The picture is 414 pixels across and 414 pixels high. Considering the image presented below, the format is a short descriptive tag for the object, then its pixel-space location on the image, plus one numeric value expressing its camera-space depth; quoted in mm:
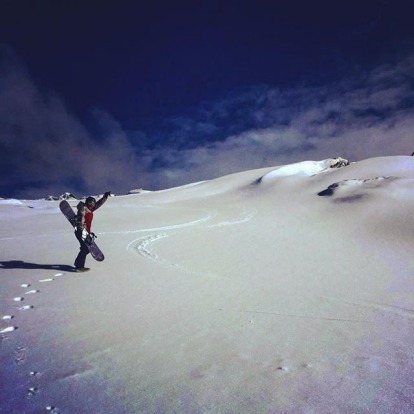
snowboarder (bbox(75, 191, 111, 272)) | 7882
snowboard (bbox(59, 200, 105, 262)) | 7967
